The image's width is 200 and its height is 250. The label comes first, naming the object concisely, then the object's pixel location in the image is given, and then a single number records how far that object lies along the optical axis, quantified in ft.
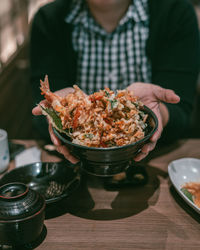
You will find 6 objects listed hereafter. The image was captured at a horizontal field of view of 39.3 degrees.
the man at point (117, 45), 6.25
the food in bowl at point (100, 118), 3.57
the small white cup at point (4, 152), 4.48
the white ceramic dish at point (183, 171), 4.28
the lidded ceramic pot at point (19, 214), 2.96
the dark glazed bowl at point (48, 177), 4.09
